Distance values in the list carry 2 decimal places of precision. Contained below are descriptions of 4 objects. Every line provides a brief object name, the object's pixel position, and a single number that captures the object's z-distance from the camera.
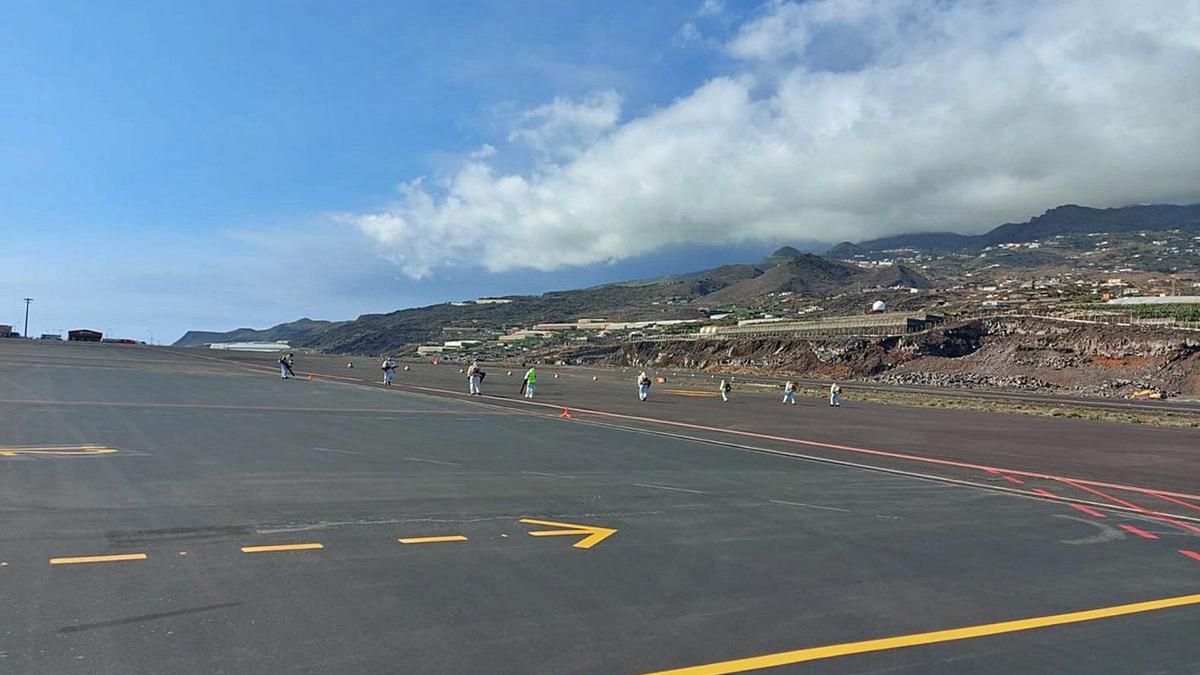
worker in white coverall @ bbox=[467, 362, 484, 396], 40.06
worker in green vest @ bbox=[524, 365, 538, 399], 39.06
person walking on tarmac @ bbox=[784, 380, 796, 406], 41.12
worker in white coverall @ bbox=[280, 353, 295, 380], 48.31
